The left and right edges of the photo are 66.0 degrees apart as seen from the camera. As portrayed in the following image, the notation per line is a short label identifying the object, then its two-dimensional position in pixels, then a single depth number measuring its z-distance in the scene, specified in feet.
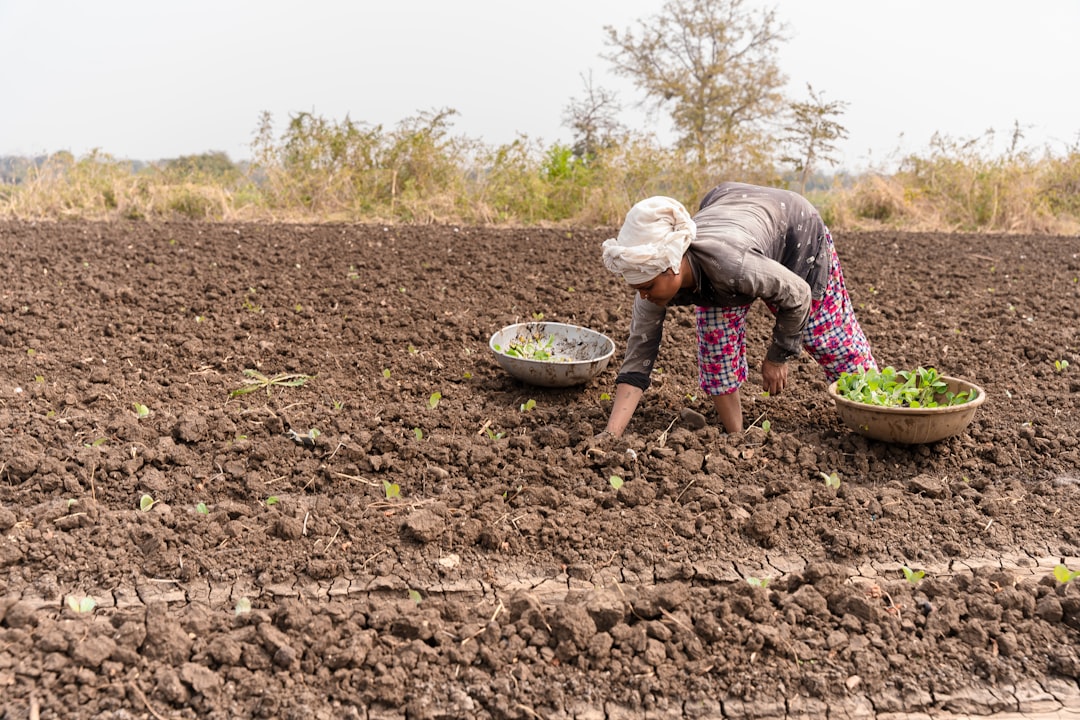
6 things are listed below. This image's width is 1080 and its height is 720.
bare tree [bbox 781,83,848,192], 38.22
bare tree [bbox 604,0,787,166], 59.31
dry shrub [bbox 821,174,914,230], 36.01
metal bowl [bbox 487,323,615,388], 14.20
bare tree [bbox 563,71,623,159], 51.83
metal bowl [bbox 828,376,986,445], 11.43
